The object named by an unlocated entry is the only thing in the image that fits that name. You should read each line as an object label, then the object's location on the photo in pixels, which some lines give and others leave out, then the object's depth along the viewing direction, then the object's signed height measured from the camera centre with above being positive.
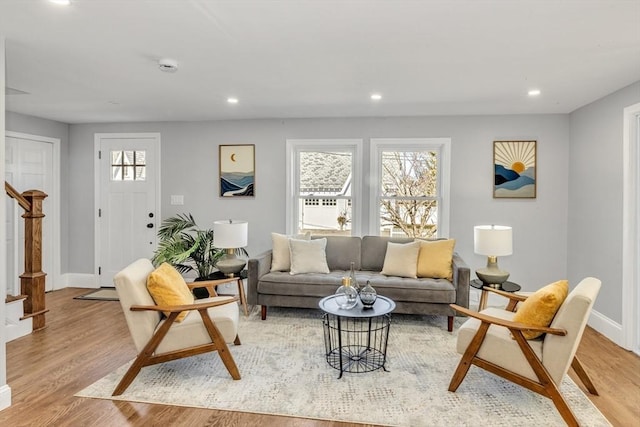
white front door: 5.26 +0.10
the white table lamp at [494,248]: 3.74 -0.39
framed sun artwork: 4.57 +0.47
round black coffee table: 2.87 -1.20
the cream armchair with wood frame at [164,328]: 2.57 -0.85
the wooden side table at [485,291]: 3.67 -0.77
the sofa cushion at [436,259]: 3.97 -0.54
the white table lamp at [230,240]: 4.13 -0.37
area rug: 2.31 -1.24
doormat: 4.86 -1.16
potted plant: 4.43 -0.47
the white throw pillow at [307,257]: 4.12 -0.54
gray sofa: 3.70 -0.77
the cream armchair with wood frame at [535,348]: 2.21 -0.88
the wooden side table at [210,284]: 3.28 -0.67
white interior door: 4.65 +0.25
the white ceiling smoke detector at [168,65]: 2.83 +1.07
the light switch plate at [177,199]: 5.20 +0.10
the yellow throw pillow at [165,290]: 2.68 -0.59
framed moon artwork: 5.06 +0.49
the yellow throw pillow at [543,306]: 2.32 -0.60
